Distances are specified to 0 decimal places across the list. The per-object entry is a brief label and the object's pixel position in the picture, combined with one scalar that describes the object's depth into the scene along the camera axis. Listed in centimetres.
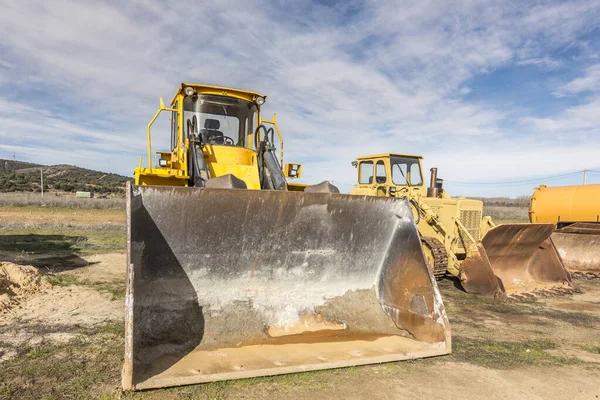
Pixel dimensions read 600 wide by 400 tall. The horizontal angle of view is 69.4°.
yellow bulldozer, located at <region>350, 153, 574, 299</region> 688
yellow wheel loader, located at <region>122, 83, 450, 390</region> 359
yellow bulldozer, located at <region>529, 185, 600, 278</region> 955
